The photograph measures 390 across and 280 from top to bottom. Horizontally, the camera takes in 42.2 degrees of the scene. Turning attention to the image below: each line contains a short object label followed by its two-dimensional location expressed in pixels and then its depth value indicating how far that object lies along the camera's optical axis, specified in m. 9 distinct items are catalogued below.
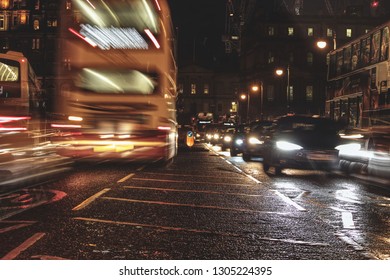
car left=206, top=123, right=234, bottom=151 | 32.97
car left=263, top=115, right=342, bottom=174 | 13.77
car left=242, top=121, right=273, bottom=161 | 20.75
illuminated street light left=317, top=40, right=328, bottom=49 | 26.62
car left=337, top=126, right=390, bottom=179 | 12.29
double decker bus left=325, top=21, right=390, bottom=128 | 25.05
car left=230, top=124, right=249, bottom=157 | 24.27
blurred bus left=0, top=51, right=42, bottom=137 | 15.97
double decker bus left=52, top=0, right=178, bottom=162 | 13.77
